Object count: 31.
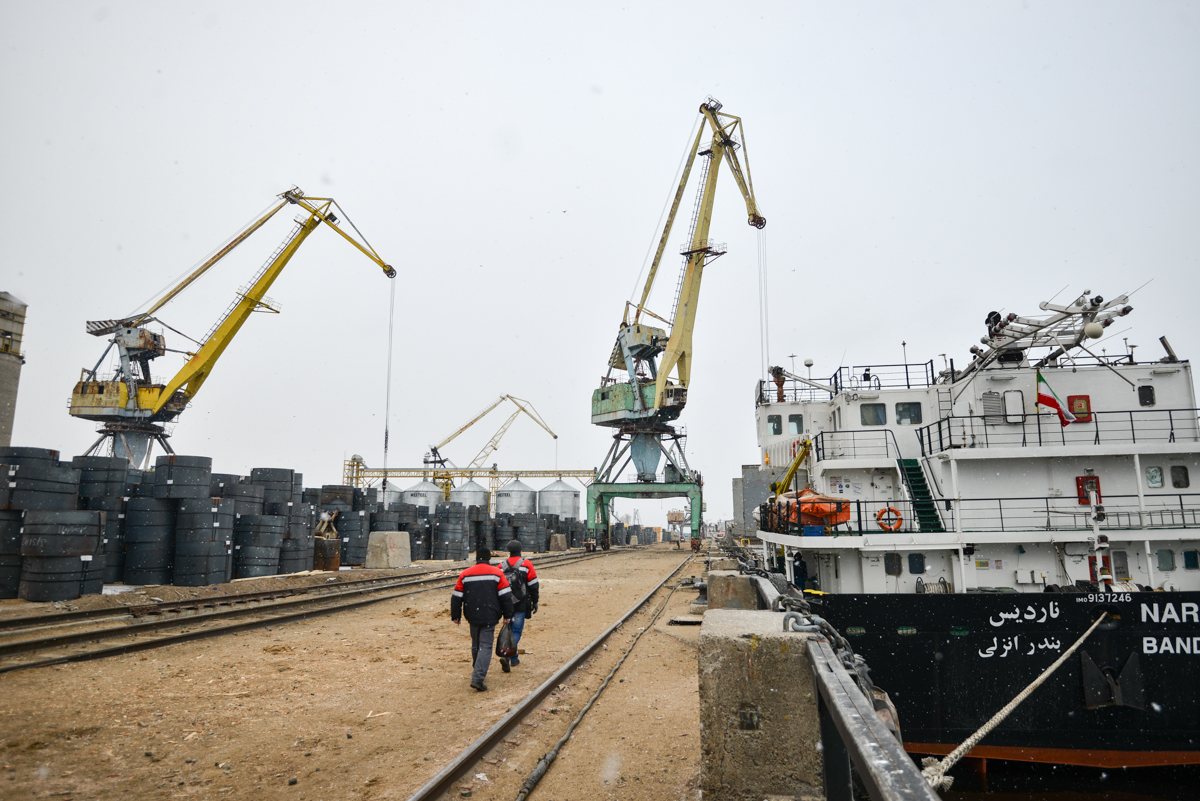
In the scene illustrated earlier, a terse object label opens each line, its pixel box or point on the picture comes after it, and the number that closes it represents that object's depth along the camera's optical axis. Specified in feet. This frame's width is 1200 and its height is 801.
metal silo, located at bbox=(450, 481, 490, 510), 287.28
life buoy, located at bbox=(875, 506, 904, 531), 36.47
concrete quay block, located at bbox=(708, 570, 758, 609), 32.42
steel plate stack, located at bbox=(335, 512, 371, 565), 88.53
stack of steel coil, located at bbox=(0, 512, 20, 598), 43.73
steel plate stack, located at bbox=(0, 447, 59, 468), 48.62
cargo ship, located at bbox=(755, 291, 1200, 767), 26.05
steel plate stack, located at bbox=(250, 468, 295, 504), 72.79
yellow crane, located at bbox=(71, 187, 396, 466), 139.13
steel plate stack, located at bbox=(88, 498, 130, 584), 52.85
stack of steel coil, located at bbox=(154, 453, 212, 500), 56.03
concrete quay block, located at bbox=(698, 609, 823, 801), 12.26
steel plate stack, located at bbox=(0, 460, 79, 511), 43.86
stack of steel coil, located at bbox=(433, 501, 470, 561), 108.78
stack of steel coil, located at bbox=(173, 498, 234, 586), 55.52
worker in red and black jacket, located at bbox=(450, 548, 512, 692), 24.64
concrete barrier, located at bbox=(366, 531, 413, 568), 86.69
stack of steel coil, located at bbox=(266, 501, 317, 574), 71.31
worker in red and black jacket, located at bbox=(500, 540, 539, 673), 28.73
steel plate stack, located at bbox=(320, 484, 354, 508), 91.30
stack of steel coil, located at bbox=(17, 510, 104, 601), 43.11
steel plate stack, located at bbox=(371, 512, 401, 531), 97.09
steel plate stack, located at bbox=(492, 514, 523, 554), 139.99
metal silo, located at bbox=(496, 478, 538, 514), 275.80
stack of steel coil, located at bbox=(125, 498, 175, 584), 53.78
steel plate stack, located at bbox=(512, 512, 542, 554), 142.72
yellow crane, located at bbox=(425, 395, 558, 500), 314.14
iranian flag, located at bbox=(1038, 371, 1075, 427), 38.88
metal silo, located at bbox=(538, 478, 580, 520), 277.85
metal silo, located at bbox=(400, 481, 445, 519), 273.95
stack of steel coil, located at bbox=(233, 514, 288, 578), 64.95
